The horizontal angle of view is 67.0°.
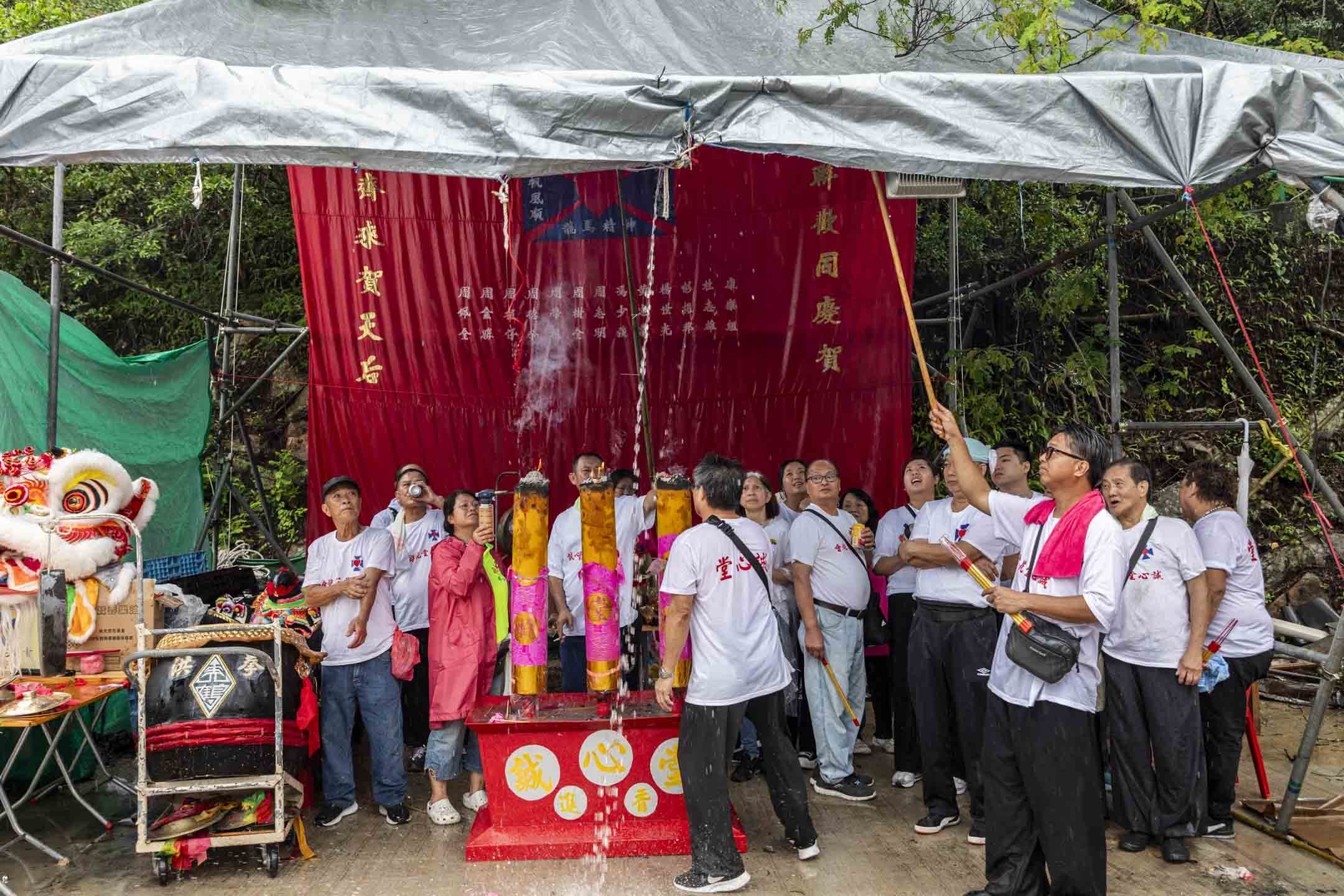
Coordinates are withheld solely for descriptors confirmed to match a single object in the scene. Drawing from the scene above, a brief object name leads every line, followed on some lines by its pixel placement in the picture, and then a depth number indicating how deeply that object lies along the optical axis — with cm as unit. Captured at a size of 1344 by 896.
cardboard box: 477
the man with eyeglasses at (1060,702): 328
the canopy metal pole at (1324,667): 427
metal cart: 406
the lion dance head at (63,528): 466
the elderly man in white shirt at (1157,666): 427
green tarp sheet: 545
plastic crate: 616
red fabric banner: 686
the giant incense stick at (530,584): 450
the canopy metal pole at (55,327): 512
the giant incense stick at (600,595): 452
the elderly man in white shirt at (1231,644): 452
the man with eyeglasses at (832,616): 494
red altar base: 431
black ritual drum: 414
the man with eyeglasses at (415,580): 562
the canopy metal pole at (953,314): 667
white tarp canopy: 385
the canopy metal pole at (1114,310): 516
